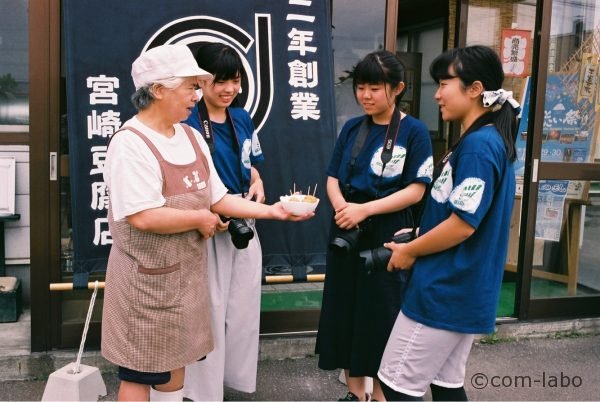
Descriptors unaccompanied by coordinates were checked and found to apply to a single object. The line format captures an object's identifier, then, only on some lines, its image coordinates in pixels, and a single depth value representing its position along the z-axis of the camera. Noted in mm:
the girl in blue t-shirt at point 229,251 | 3271
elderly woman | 2439
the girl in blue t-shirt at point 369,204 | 3232
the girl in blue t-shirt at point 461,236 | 2381
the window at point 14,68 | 4254
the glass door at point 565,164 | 5117
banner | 3725
